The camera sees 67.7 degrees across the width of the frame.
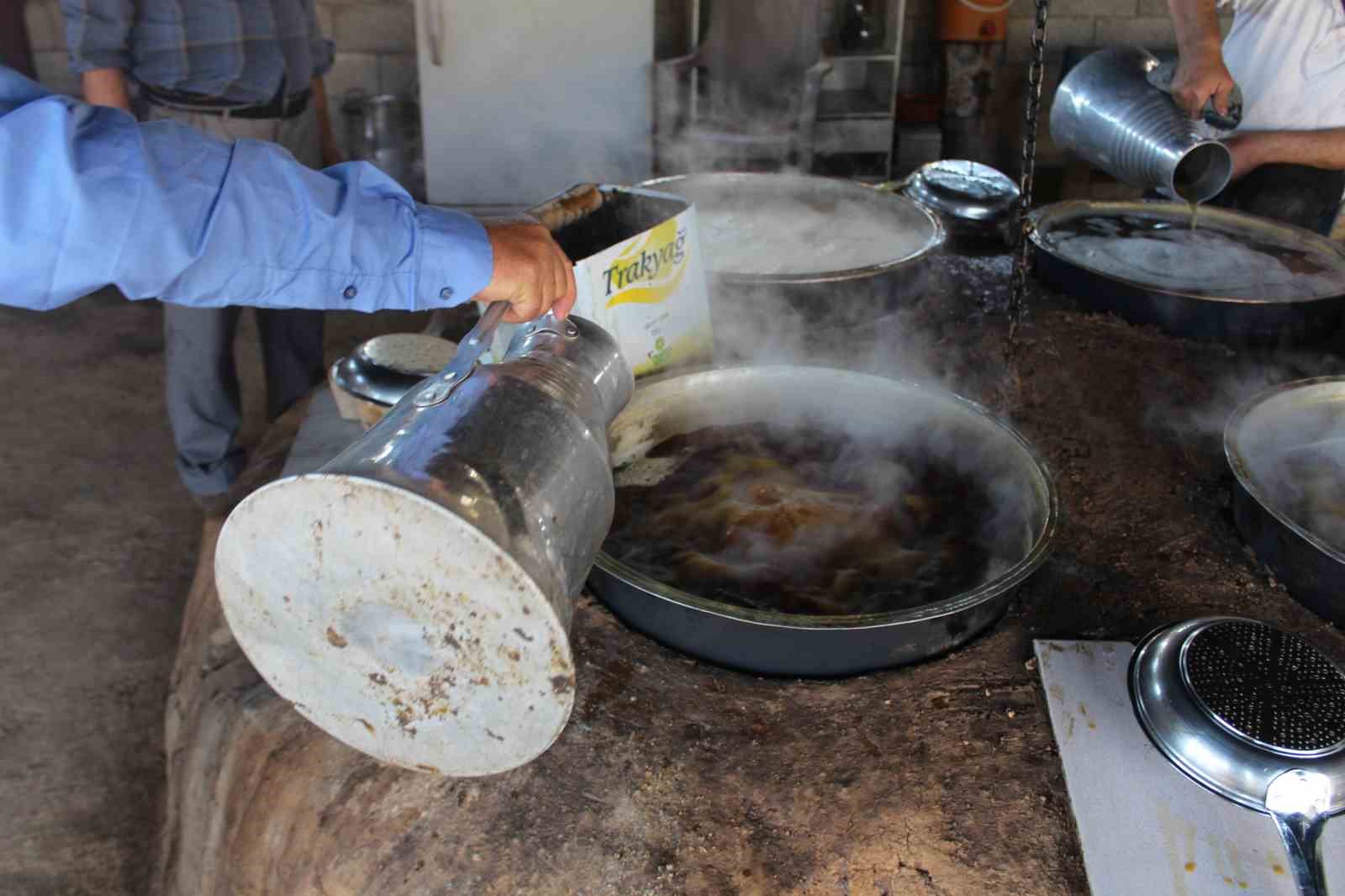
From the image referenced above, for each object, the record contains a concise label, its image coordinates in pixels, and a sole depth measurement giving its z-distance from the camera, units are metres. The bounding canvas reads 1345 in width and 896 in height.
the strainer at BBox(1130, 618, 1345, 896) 1.37
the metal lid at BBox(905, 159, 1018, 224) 3.20
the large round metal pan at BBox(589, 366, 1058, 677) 1.58
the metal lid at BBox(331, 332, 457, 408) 2.20
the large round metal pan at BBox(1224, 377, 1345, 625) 1.75
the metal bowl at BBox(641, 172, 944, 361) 2.40
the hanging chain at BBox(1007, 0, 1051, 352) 1.97
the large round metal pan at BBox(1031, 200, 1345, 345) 2.57
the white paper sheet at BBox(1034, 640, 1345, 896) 1.39
